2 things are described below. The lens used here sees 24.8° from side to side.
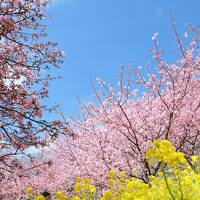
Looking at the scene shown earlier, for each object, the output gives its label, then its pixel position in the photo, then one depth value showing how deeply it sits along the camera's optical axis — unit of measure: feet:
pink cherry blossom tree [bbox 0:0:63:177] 33.42
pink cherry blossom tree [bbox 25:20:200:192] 49.32
